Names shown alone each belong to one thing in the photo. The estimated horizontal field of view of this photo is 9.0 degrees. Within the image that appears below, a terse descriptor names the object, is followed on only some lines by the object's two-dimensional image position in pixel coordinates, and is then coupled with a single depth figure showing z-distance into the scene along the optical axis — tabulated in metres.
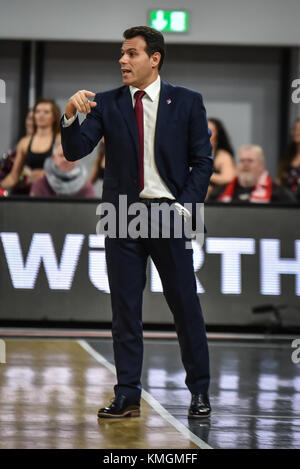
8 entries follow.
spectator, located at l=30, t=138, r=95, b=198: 18.37
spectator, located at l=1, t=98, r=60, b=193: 19.24
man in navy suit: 9.92
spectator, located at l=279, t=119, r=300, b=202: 19.27
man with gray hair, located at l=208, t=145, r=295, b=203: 18.52
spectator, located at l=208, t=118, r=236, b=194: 19.79
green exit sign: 24.71
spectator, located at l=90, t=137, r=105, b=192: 20.07
